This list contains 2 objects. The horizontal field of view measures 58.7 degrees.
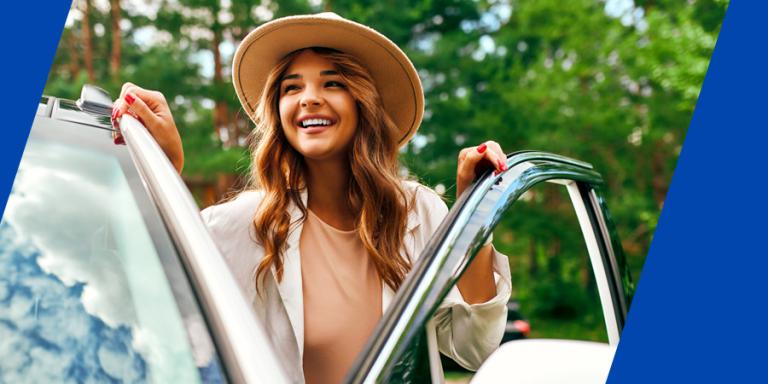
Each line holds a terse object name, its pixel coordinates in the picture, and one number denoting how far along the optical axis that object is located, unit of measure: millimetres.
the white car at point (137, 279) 709
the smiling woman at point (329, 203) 1100
